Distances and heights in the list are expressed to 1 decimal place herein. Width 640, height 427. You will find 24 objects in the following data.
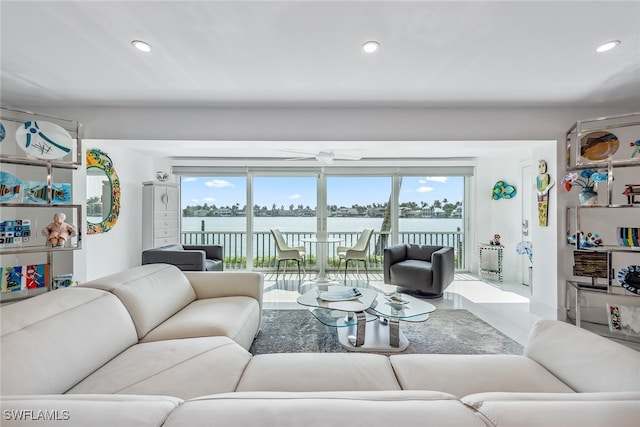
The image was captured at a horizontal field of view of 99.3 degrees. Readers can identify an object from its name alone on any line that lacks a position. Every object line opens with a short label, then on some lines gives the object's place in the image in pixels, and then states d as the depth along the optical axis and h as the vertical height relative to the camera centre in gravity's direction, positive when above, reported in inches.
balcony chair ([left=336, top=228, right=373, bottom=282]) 189.8 -24.7
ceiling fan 139.5 +32.0
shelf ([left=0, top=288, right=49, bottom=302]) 97.7 -29.0
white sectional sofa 24.9 -23.8
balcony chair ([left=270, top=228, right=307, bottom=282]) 189.0 -24.6
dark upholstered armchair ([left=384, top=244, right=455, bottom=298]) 148.0 -29.7
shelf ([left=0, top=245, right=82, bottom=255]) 92.7 -12.1
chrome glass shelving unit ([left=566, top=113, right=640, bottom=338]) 105.5 +1.2
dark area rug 93.7 -45.8
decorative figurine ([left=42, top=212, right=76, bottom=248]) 102.1 -6.2
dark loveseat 148.4 -23.4
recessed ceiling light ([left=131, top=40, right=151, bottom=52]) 75.5 +48.2
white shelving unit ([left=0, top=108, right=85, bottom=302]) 103.5 +2.5
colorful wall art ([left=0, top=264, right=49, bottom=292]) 97.3 -22.7
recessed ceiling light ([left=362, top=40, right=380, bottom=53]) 75.2 +47.7
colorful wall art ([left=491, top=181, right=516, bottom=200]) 191.3 +18.0
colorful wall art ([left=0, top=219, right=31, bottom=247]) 95.1 -5.9
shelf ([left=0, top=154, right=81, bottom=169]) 91.8 +19.5
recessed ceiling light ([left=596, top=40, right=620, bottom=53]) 75.2 +48.0
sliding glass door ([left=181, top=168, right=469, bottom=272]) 215.9 +5.4
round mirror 149.8 +13.2
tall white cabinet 183.8 +1.8
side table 189.7 -31.1
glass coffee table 87.7 -34.7
